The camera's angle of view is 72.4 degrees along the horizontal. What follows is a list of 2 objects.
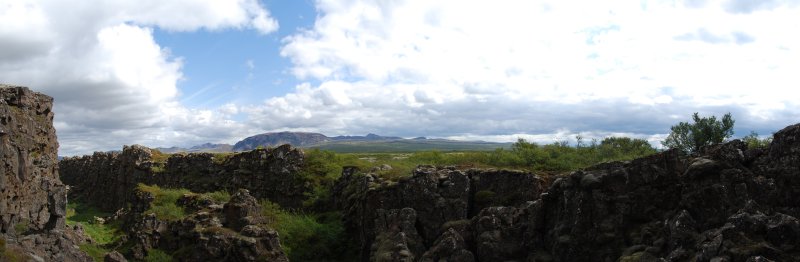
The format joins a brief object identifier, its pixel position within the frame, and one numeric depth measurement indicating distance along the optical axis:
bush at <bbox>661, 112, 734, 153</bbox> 57.28
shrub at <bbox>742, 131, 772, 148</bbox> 50.72
